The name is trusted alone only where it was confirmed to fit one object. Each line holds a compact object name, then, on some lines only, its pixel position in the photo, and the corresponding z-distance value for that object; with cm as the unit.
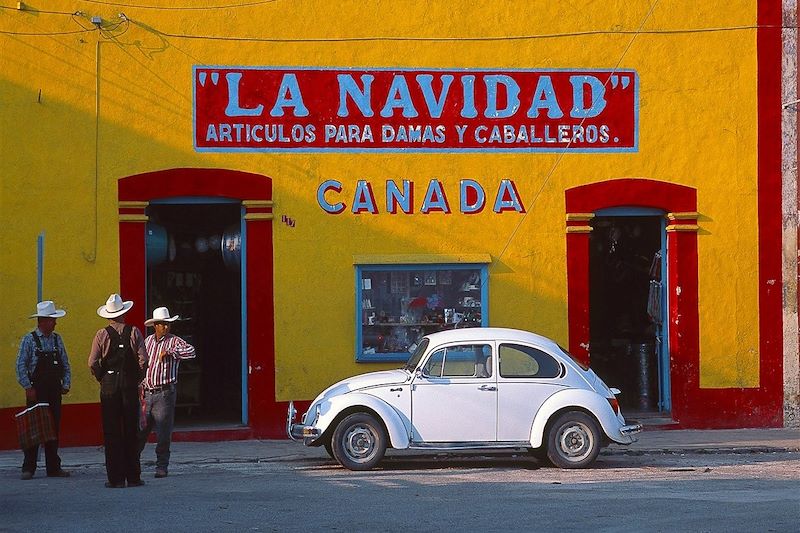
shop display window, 1677
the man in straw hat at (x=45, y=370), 1329
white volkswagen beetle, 1351
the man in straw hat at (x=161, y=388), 1317
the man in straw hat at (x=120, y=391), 1241
